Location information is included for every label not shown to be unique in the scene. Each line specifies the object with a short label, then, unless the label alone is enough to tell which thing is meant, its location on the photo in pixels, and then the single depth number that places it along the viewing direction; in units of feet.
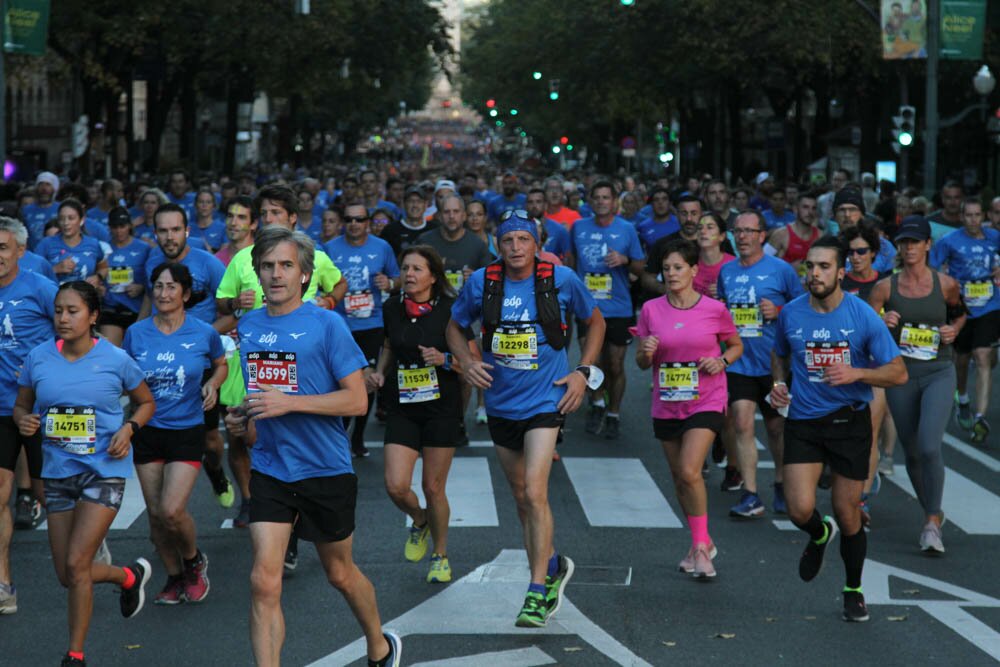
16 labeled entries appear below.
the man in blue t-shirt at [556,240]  52.22
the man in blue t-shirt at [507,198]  69.71
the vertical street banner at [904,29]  96.37
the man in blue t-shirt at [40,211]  59.15
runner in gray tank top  33.65
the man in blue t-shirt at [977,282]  47.67
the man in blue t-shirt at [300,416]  22.52
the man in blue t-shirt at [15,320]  29.09
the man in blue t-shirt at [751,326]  36.65
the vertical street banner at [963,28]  96.27
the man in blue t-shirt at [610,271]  48.73
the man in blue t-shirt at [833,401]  28.04
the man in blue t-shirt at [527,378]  27.61
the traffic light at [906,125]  105.29
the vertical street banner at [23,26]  85.76
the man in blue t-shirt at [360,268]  44.14
